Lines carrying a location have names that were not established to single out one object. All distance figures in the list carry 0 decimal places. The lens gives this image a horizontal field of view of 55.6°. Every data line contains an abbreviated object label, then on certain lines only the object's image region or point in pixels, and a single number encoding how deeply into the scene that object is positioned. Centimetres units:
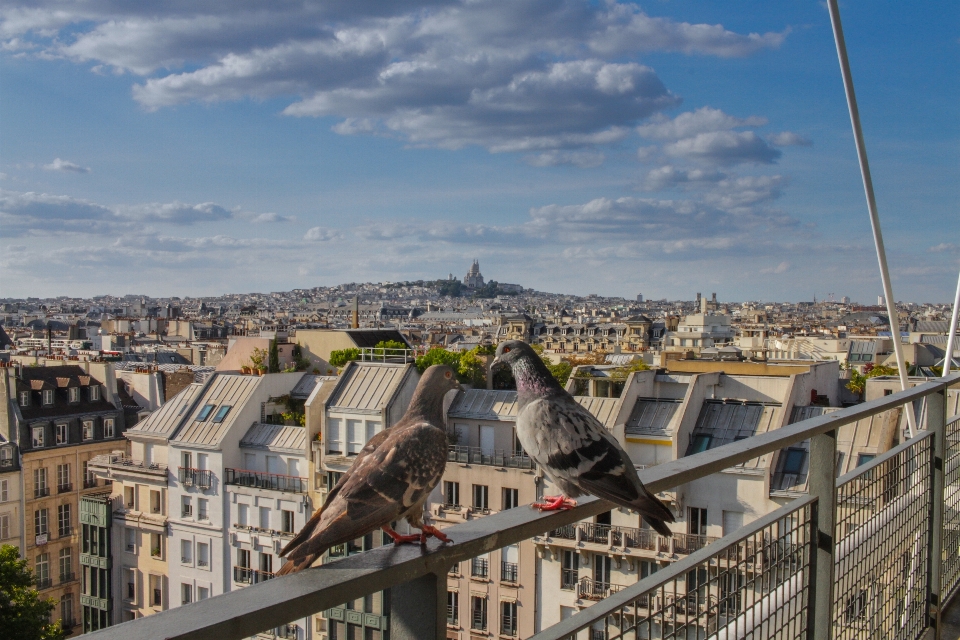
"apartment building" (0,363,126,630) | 2570
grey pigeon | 214
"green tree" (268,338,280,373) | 3033
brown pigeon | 169
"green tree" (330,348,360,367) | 3108
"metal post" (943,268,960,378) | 478
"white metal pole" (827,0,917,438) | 413
